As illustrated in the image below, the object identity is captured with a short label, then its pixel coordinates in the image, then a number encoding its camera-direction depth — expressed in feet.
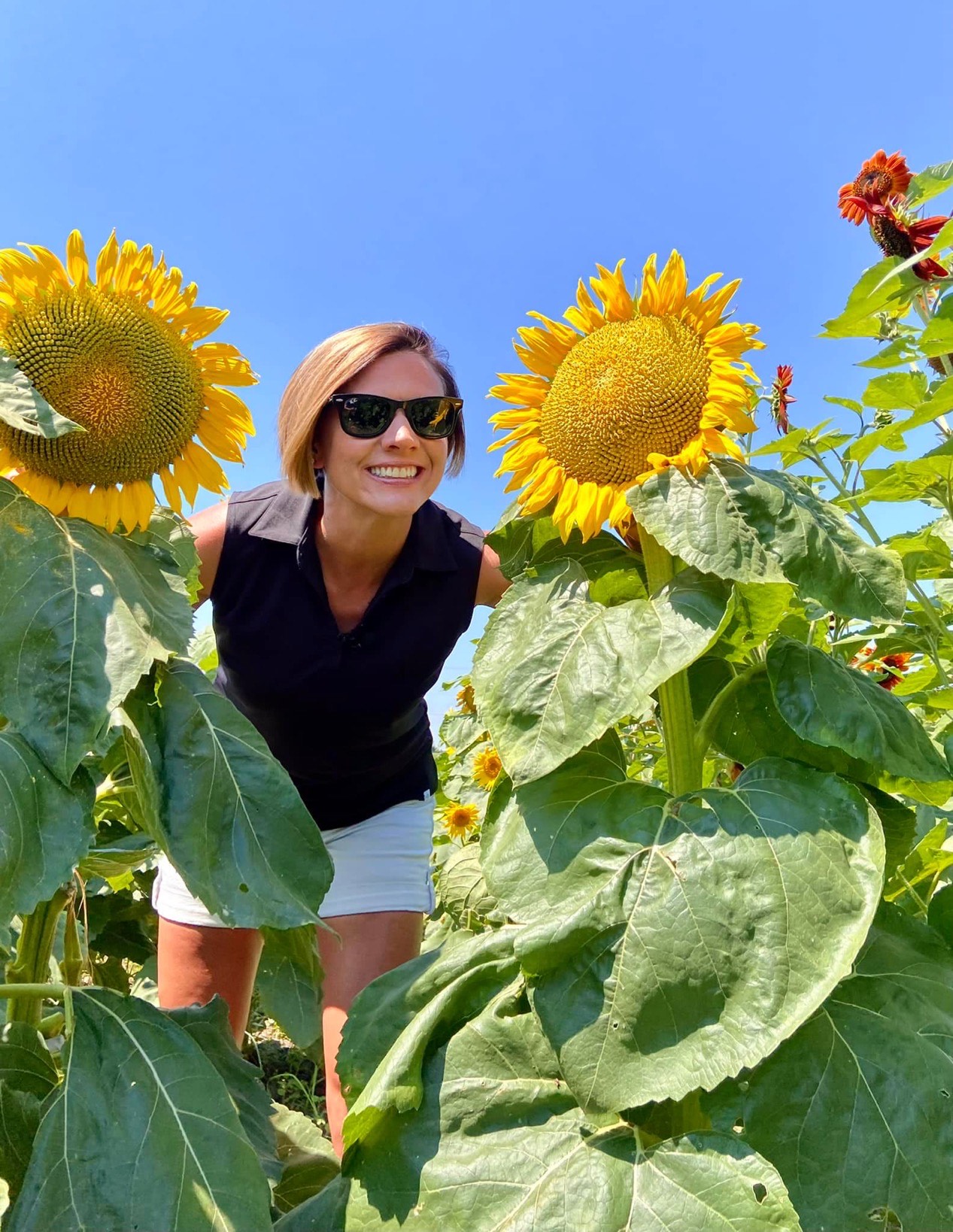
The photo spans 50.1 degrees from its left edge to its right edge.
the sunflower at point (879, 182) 6.84
